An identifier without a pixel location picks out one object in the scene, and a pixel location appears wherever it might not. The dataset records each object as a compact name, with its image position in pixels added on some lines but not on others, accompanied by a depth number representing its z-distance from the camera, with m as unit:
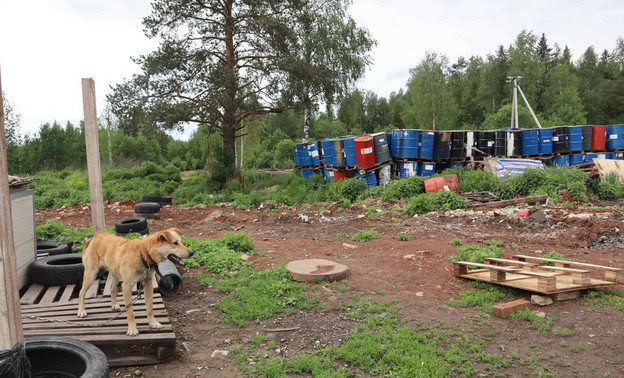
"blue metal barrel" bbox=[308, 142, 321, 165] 21.12
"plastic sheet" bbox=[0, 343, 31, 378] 2.84
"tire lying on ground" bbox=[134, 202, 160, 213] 14.51
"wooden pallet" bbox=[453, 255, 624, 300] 5.66
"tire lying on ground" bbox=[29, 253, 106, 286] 5.86
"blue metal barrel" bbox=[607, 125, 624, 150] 19.89
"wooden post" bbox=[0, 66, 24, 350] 2.79
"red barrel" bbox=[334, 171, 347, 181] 19.11
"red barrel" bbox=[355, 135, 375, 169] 17.77
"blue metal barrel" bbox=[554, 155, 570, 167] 19.63
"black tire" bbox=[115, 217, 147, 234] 9.99
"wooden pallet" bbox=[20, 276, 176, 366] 4.18
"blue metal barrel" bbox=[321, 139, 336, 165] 19.67
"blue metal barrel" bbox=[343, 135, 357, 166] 18.17
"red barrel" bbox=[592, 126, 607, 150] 19.86
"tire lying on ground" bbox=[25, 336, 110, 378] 3.57
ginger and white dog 4.36
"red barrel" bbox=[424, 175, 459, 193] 15.37
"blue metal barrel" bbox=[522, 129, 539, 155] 19.02
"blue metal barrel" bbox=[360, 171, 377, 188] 17.98
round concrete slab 6.75
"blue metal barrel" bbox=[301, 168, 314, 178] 22.12
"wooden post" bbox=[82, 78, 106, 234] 6.41
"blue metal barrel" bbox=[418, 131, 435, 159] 18.30
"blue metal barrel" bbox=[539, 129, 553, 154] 19.20
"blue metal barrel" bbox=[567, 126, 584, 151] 19.59
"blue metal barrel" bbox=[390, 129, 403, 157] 18.34
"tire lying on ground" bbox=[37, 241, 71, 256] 7.01
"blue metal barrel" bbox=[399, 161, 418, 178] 18.27
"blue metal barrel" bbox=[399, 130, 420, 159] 18.20
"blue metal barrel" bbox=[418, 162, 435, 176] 18.37
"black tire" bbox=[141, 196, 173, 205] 17.62
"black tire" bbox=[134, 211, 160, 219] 14.55
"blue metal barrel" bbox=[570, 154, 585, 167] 19.77
